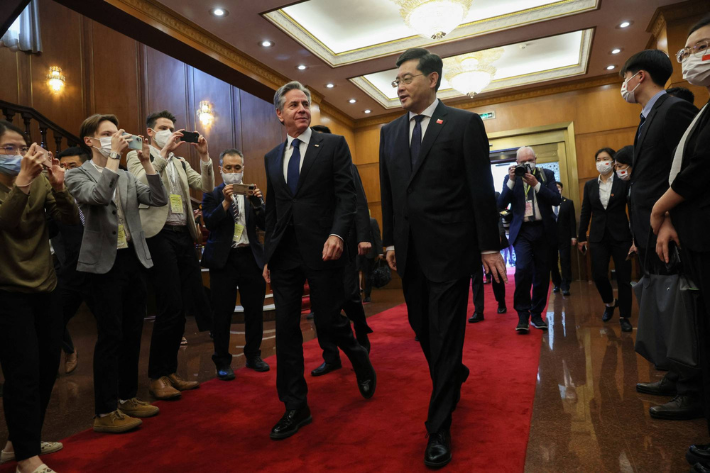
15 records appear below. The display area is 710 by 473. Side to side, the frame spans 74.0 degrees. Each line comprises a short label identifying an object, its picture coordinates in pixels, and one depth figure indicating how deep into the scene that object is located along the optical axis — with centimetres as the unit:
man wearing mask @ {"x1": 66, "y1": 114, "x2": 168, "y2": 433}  212
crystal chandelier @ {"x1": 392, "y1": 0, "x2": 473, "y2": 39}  542
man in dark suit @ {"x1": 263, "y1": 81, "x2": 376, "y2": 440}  208
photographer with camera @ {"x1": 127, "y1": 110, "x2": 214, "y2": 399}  260
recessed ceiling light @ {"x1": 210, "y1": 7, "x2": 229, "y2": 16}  547
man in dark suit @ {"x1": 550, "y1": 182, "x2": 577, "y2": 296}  641
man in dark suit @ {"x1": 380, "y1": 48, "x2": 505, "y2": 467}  174
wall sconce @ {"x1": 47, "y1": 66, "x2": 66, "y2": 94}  711
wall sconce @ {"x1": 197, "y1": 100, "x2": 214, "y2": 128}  827
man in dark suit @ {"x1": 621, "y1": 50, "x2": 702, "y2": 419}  194
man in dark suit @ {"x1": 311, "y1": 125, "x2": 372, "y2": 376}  273
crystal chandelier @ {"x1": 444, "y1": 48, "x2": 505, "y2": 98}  769
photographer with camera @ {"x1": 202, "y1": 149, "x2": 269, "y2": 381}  302
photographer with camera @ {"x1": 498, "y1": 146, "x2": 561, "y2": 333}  379
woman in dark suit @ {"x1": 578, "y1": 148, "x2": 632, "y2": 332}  377
